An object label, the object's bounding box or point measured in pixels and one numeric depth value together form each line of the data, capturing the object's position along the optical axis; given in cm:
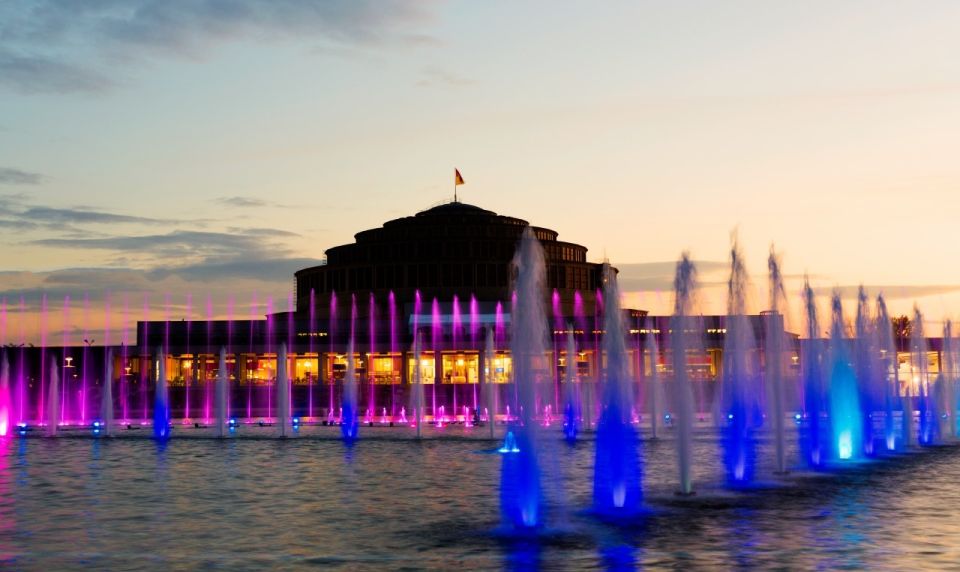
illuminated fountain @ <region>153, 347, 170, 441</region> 4351
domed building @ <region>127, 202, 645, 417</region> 10012
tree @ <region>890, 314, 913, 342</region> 16662
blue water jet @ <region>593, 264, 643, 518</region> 2053
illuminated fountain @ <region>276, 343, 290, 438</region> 4267
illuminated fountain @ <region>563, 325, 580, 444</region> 4216
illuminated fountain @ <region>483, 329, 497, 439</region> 3909
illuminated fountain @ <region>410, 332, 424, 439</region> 4291
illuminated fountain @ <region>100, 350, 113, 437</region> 4506
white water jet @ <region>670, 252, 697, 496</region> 2244
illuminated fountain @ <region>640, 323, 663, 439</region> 4235
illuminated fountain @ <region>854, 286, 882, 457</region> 3569
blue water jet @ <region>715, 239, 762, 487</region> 2645
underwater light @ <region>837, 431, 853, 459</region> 3316
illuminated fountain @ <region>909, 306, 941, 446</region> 4029
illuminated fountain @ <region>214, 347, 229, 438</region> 4319
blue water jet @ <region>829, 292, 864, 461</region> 3384
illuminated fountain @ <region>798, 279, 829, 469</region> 3033
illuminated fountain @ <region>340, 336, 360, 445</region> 4212
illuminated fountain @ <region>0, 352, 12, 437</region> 4497
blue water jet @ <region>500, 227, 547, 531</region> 1825
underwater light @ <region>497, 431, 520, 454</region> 3393
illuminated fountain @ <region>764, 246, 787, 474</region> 2838
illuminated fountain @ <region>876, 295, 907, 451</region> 4735
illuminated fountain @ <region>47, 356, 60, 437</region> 4556
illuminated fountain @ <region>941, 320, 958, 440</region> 4566
